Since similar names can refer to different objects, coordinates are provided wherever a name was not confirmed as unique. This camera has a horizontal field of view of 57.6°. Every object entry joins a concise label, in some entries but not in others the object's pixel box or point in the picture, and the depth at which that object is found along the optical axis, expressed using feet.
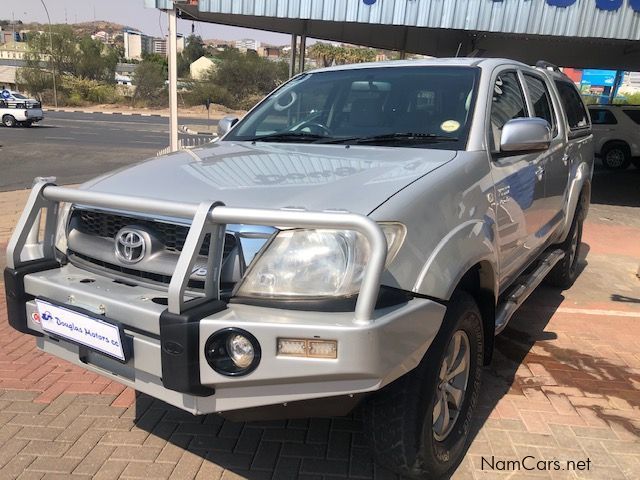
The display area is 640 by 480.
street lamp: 172.35
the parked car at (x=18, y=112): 89.51
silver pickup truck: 6.51
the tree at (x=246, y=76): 186.70
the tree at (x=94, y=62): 194.80
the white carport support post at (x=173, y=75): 34.19
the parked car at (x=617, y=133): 53.57
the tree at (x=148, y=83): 176.76
